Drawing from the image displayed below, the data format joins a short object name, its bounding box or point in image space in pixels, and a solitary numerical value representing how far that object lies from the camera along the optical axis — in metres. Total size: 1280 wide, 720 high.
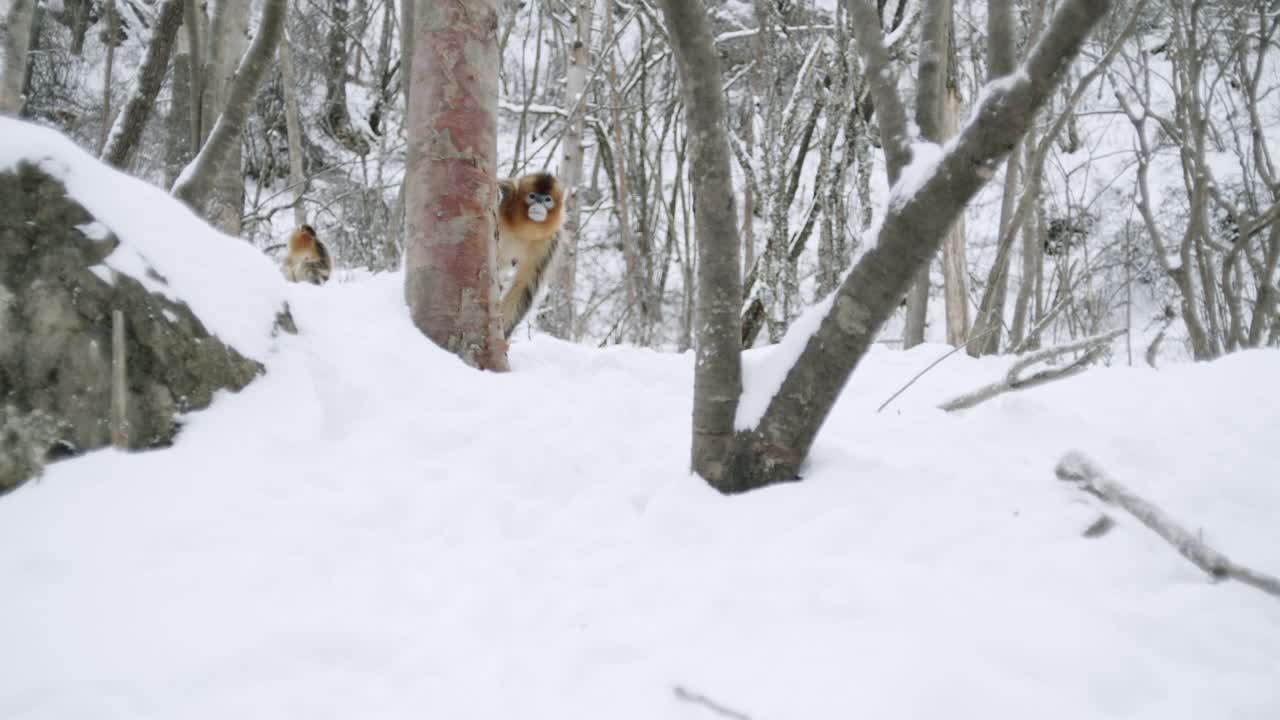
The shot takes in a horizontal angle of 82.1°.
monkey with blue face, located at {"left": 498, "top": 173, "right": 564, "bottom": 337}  4.82
